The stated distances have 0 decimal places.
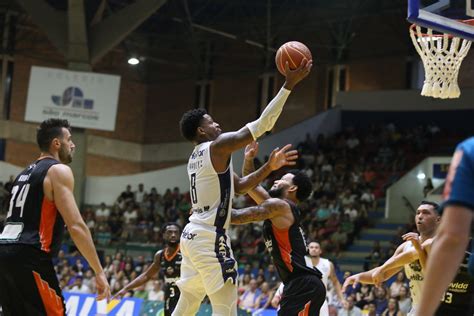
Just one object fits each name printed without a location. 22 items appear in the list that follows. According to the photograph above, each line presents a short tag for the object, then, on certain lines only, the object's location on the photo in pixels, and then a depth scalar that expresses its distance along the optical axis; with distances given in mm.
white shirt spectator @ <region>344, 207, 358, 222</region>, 21467
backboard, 7676
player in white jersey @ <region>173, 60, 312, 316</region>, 6062
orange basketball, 6325
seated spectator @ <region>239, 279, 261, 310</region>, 15557
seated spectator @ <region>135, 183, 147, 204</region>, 26522
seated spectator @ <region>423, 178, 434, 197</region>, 21519
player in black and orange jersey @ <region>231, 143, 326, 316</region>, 6582
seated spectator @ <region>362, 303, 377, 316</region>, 12906
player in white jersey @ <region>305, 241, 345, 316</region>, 11367
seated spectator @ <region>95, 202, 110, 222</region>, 24656
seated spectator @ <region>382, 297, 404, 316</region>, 12867
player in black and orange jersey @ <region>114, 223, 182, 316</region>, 9844
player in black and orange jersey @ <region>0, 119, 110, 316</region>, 5047
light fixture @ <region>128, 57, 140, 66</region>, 26834
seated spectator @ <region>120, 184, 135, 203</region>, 25891
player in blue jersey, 2949
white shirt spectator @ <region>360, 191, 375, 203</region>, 22375
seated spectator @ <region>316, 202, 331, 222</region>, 21098
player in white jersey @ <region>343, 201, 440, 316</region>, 6461
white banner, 22328
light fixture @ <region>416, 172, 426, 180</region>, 23238
